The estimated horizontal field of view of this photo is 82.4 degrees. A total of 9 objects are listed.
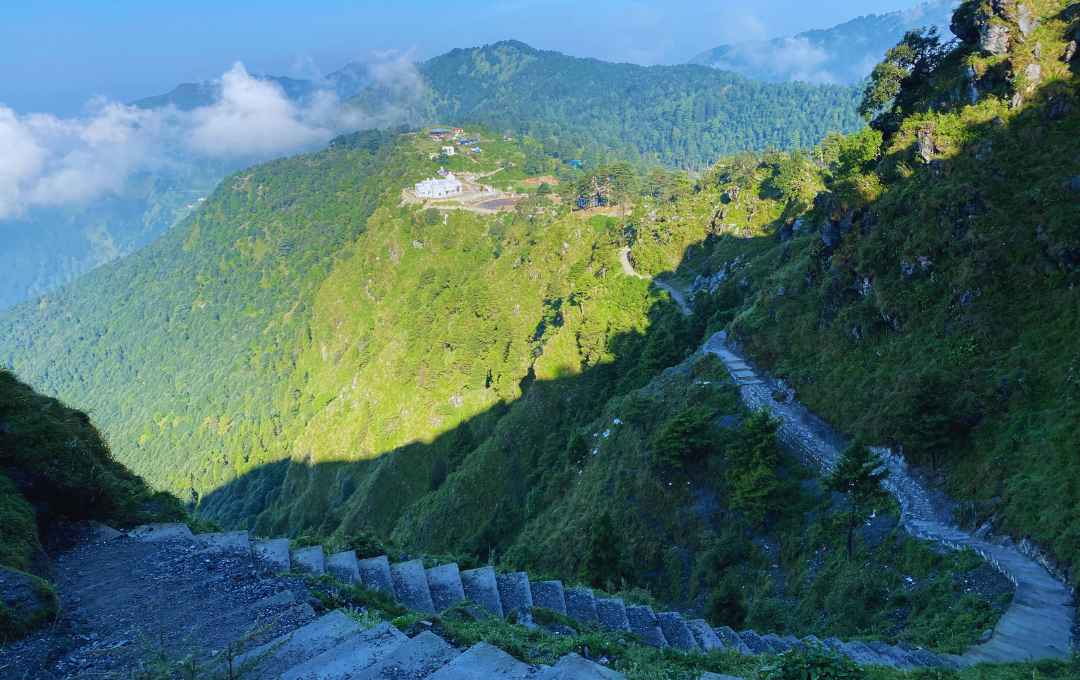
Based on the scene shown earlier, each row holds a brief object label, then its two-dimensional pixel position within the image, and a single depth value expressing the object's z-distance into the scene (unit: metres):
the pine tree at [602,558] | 28.22
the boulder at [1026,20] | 33.06
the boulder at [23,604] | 10.48
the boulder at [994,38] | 33.31
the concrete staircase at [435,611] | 9.72
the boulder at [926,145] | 33.70
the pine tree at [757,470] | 27.81
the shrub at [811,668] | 9.08
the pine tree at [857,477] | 21.61
